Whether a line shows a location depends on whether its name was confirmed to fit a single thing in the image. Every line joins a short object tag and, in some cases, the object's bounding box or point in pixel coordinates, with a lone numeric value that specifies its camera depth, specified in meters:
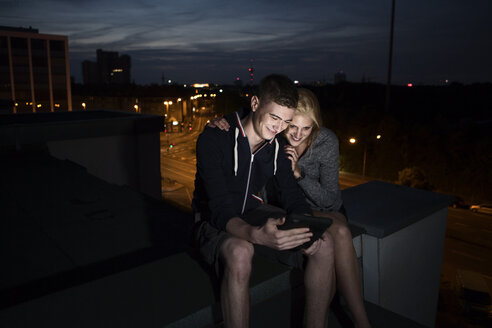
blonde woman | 2.91
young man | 1.88
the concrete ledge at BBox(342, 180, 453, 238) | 3.04
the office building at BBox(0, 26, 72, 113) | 58.34
